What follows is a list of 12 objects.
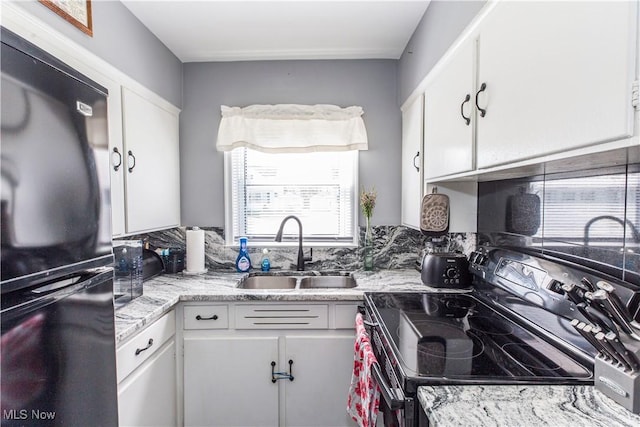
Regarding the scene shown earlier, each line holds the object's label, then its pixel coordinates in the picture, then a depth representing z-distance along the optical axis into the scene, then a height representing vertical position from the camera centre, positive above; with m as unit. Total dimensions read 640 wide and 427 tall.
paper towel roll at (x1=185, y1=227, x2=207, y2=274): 2.38 -0.31
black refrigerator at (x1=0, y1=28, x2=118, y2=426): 0.73 -0.10
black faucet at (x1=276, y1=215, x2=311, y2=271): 2.46 -0.35
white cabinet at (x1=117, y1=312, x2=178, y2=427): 1.45 -0.80
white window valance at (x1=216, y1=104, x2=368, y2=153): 2.48 +0.55
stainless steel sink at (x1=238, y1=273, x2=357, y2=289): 2.38 -0.52
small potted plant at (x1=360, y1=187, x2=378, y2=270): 2.43 -0.09
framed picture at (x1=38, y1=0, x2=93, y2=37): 1.36 +0.79
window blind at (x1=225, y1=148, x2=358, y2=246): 2.58 +0.08
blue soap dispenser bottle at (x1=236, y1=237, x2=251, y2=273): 2.48 -0.39
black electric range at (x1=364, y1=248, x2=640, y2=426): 0.98 -0.47
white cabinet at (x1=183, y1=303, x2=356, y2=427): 1.95 -0.92
